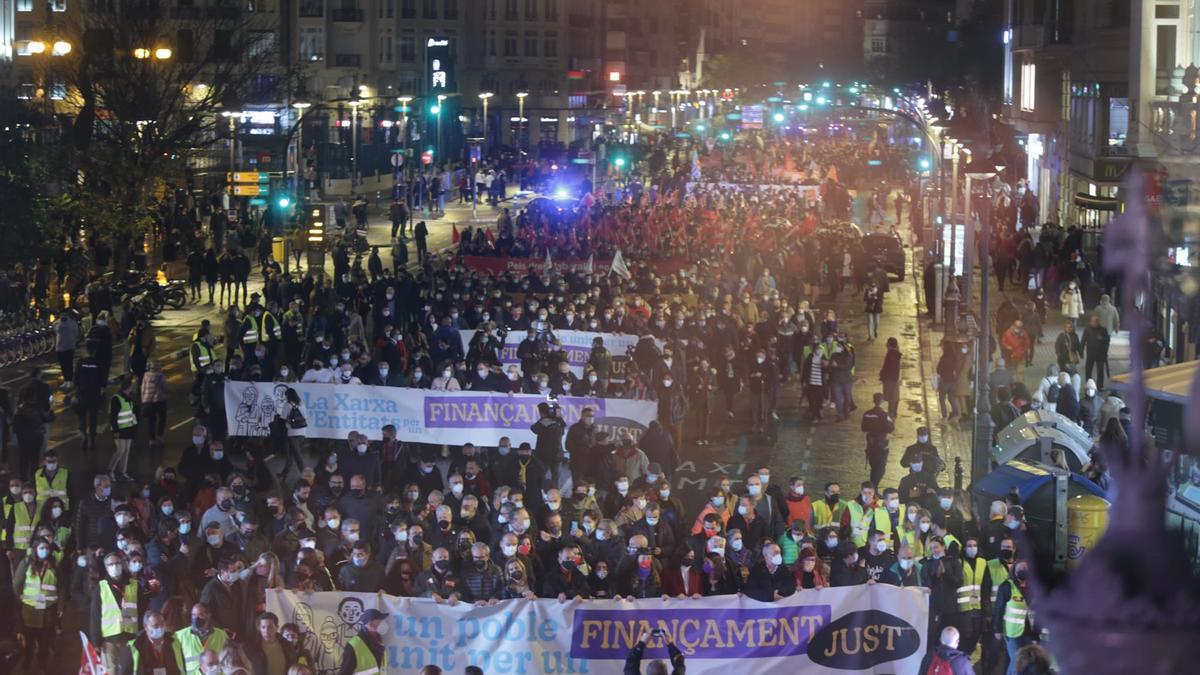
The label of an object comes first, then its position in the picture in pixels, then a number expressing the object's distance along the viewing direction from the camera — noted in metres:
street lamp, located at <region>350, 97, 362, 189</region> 81.62
